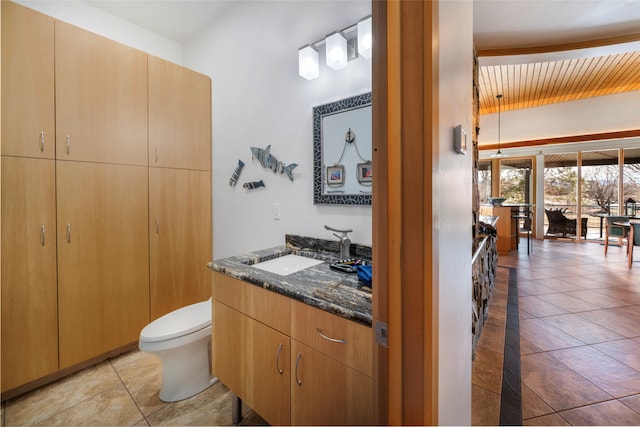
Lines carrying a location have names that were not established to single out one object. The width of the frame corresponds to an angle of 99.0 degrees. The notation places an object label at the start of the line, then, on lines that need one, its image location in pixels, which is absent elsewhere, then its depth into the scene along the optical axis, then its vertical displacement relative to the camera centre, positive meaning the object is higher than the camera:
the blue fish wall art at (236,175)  2.43 +0.30
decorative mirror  1.65 +0.36
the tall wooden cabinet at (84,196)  1.68 +0.09
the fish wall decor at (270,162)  2.05 +0.36
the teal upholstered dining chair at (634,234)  4.02 -0.42
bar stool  5.54 -0.32
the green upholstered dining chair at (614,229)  4.73 -0.40
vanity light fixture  1.56 +0.98
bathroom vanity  0.97 -0.57
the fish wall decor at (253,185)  2.25 +0.20
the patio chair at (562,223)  6.66 -0.41
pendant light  6.60 +1.33
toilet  1.60 -0.88
